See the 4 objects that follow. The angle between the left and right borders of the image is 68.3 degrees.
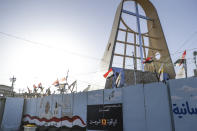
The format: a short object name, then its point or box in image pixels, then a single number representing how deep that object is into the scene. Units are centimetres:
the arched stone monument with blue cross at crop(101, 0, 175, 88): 2364
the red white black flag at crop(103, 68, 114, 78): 1603
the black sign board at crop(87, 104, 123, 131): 1173
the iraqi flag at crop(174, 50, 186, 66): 1326
